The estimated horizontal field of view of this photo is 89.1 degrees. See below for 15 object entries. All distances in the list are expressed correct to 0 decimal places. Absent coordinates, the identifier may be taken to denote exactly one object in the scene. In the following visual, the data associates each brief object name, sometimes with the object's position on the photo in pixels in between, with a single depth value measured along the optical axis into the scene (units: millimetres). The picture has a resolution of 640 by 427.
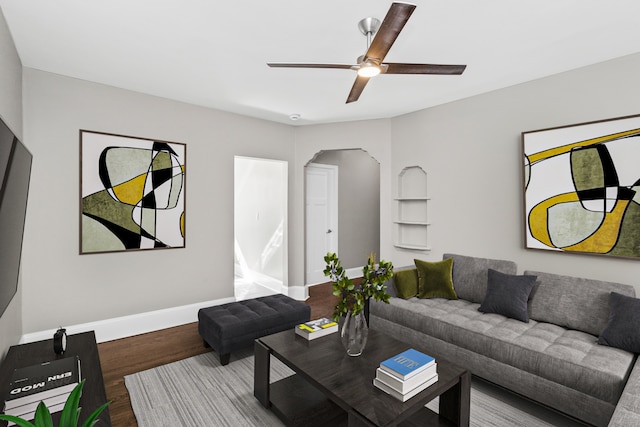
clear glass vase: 2029
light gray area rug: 2105
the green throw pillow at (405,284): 3284
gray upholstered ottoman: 2814
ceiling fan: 1866
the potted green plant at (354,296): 1978
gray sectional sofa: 1898
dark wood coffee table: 1590
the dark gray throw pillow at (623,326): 2119
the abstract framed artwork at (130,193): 3312
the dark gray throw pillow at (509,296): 2701
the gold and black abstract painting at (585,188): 2672
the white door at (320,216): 5680
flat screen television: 1342
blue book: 1658
